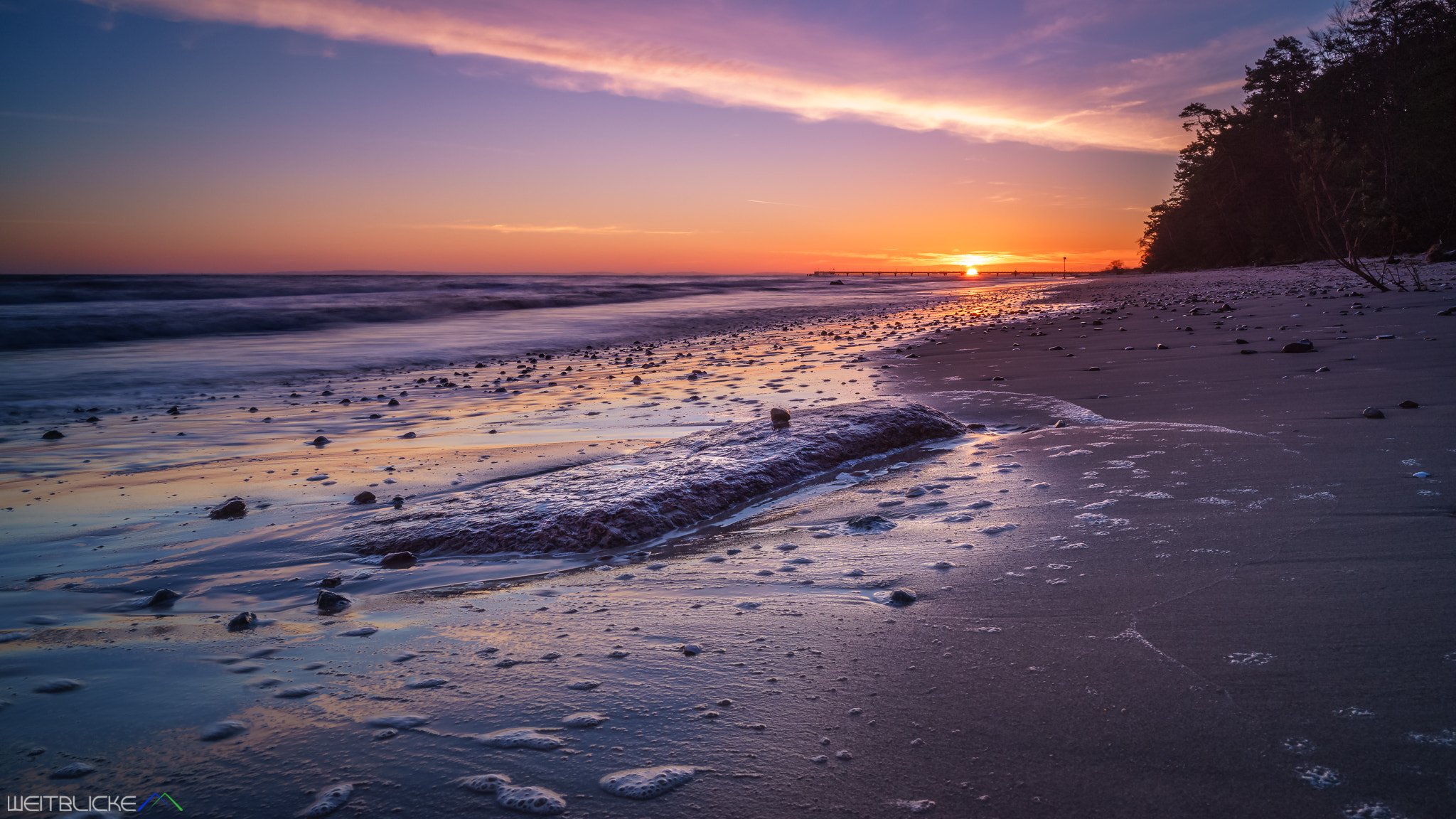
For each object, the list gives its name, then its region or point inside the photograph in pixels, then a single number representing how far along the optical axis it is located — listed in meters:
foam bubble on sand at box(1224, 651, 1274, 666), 1.77
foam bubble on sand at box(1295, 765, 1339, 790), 1.33
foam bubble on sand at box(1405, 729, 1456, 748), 1.38
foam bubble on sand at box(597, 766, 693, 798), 1.47
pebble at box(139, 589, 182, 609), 2.70
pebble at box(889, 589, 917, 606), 2.37
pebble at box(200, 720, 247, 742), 1.73
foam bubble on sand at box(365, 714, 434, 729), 1.77
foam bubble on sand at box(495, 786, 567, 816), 1.45
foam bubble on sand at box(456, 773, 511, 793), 1.52
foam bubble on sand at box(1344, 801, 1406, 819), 1.24
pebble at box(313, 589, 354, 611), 2.62
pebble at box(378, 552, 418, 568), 3.08
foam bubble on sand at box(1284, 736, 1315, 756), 1.42
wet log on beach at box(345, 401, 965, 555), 3.27
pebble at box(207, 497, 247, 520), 3.81
